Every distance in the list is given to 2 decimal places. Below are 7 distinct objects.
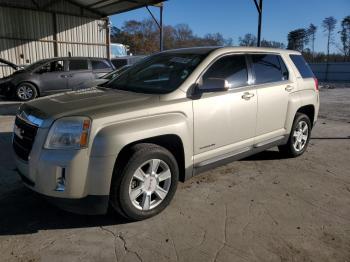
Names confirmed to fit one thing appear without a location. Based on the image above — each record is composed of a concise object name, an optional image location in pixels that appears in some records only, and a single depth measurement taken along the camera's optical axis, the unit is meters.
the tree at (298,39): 69.22
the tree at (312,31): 69.25
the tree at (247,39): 51.77
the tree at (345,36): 61.44
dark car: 12.88
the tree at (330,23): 64.69
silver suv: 3.26
